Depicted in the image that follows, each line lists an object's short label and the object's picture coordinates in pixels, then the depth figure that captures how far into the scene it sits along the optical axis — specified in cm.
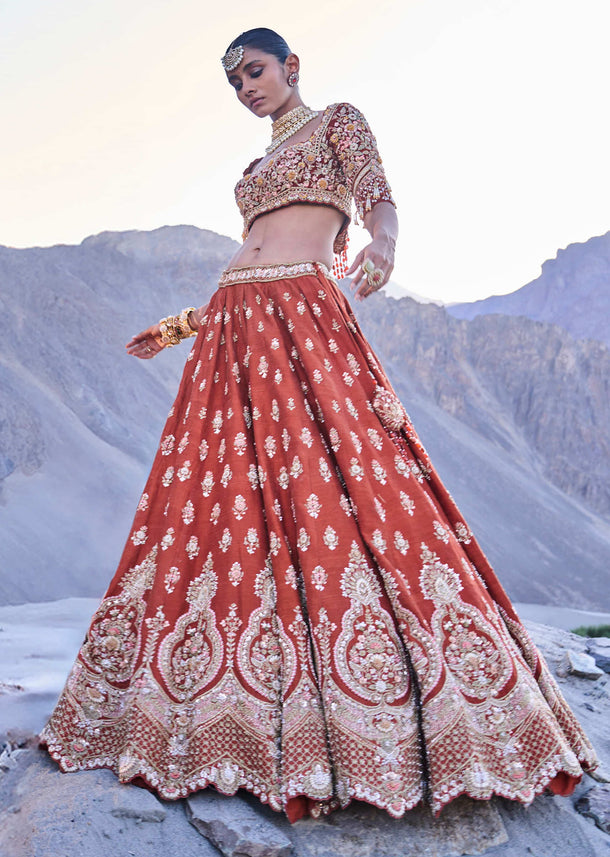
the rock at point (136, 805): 166
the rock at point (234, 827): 159
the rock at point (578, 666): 313
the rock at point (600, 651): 345
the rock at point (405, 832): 165
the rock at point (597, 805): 183
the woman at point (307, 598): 171
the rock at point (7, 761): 191
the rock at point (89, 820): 155
